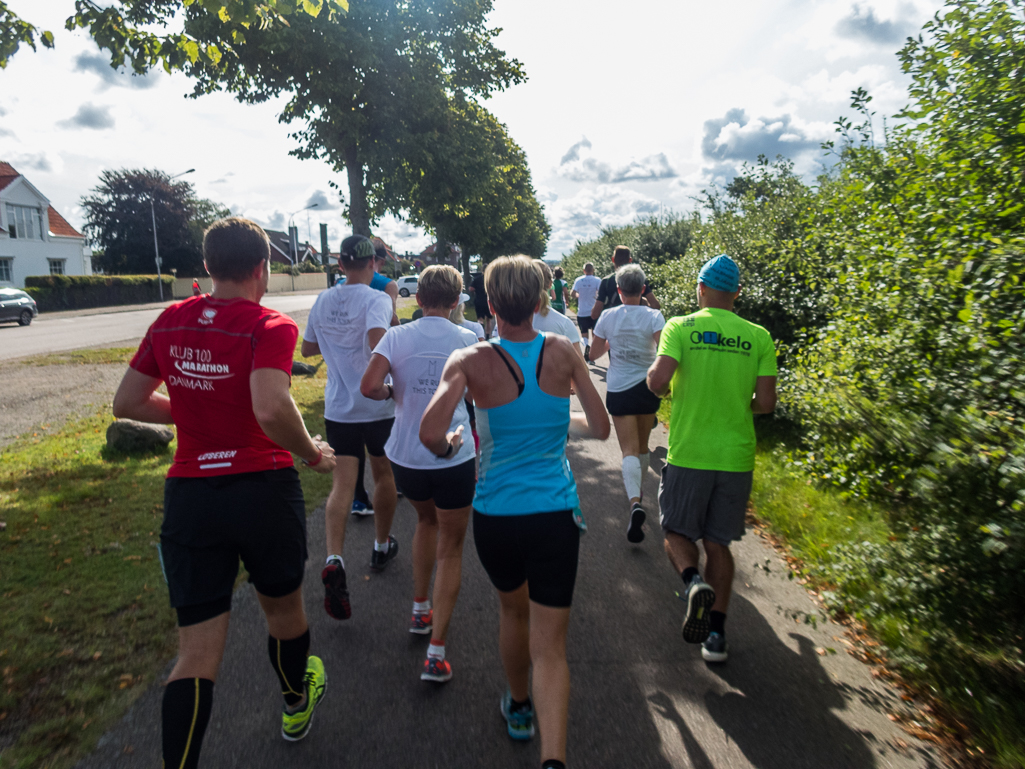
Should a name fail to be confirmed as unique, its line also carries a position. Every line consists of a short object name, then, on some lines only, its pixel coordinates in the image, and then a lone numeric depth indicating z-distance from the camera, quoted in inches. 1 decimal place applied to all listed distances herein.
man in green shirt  134.2
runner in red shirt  88.4
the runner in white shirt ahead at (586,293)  505.4
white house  1676.9
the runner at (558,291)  548.1
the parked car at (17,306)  963.3
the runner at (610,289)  310.8
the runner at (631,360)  207.9
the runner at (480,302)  478.0
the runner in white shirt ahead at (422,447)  129.6
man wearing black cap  162.4
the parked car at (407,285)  2203.5
